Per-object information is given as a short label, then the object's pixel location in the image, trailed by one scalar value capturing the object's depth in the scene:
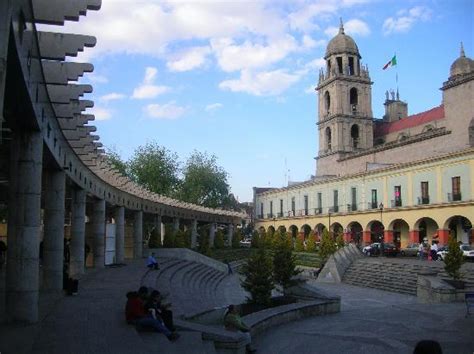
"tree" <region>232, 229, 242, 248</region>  55.77
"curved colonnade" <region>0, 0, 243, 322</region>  8.55
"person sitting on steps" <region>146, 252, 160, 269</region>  24.28
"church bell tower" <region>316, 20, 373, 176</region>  69.00
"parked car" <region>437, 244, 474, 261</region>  33.97
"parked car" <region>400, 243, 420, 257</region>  41.12
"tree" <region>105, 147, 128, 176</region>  64.25
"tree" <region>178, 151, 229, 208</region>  72.25
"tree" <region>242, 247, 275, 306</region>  17.89
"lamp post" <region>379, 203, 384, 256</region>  40.57
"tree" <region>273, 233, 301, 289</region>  20.19
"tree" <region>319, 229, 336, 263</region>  38.00
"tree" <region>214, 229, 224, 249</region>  51.56
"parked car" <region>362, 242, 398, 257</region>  41.00
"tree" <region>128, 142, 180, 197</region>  68.25
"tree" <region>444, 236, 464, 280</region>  23.52
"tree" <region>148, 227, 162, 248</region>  36.84
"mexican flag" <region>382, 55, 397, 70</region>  66.25
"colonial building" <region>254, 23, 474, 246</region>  42.97
